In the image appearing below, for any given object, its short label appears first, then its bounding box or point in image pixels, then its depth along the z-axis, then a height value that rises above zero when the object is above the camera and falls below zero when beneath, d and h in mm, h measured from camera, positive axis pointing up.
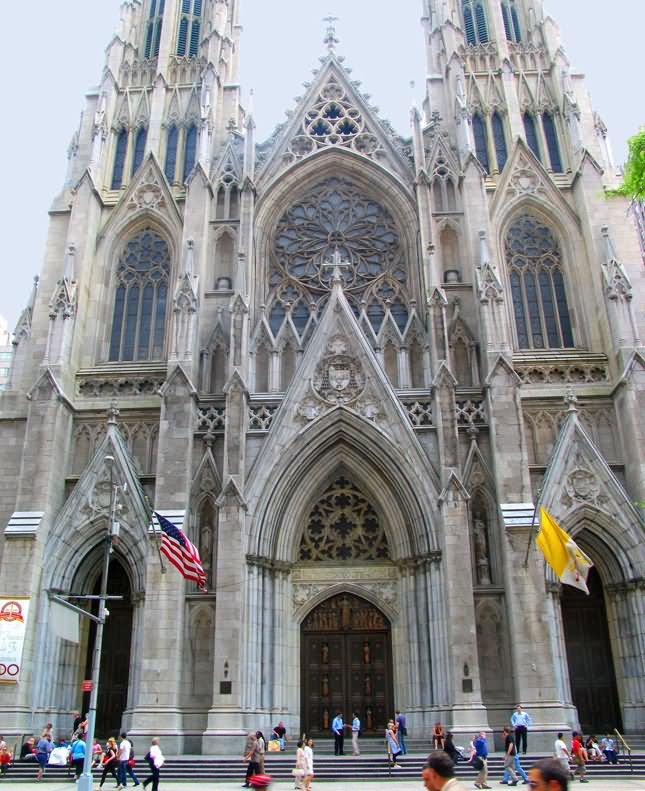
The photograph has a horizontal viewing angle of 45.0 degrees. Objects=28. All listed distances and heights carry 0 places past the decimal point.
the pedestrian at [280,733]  21969 -446
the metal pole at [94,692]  14148 +505
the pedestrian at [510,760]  17681 -1008
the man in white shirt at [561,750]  17734 -811
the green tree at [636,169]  16078 +10412
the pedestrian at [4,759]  20047 -896
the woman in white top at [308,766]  16016 -986
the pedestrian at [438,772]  4703 -329
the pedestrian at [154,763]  15656 -827
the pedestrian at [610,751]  19859 -955
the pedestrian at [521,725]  19797 -315
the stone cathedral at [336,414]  23016 +9236
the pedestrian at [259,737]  16922 -434
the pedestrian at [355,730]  21391 -378
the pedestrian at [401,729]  20578 -361
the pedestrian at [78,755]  18938 -787
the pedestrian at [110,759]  17172 -808
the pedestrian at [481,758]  16797 -925
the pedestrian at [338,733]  21219 -441
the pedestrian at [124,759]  16922 -803
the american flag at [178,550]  20422 +4129
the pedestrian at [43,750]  20016 -700
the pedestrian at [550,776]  4203 -327
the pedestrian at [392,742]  18953 -625
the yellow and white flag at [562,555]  20062 +3771
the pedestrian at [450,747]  17719 -706
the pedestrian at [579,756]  18578 -1005
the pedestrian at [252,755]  15009 -732
